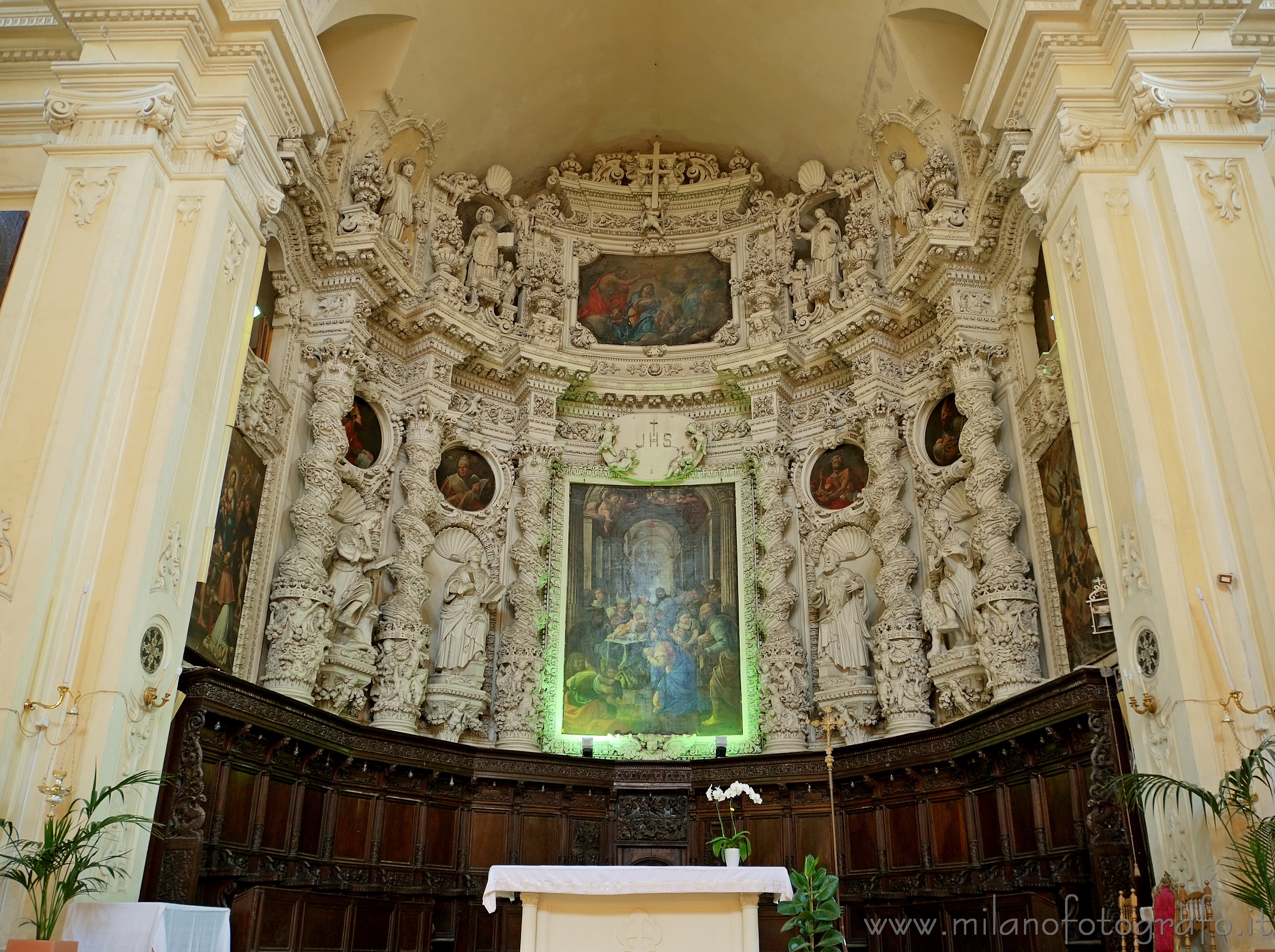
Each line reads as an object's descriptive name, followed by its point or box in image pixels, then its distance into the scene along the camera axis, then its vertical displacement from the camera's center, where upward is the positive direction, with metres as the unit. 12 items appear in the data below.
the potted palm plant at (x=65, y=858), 7.18 +0.56
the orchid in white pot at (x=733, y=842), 8.67 +0.89
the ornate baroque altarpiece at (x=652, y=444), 13.56 +7.04
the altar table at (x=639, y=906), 7.69 +0.32
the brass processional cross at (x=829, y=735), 10.23 +2.13
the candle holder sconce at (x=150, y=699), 8.63 +1.86
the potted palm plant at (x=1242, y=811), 6.59 +0.91
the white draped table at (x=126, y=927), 7.41 +0.13
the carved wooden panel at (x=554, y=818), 9.66 +1.47
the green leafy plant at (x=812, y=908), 7.48 +0.30
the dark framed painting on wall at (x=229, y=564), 11.40 +4.06
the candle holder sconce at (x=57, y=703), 7.88 +1.68
